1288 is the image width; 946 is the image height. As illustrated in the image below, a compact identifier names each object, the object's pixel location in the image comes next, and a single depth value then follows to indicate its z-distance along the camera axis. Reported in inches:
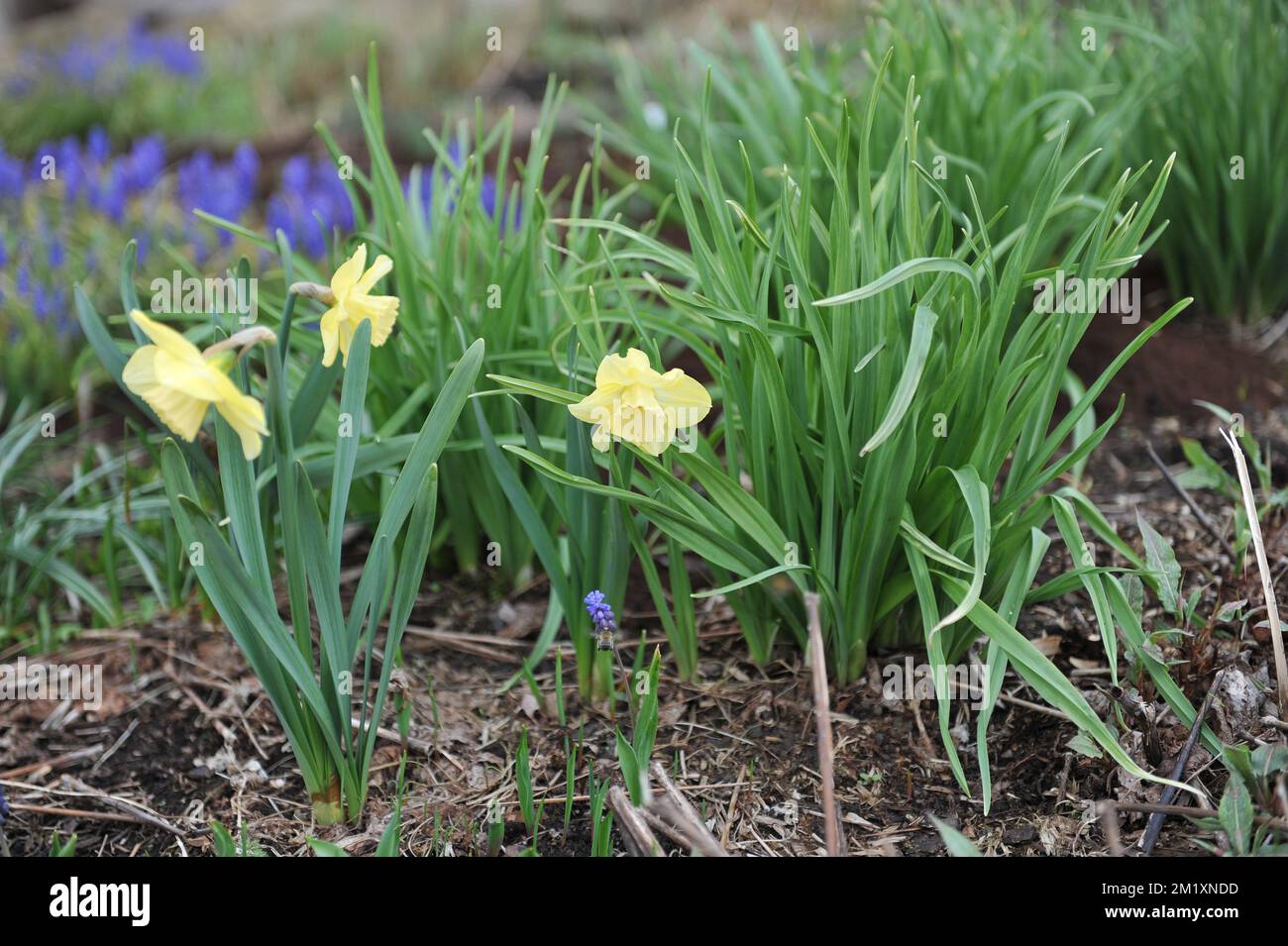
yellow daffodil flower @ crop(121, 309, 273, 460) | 51.8
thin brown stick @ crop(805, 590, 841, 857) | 51.2
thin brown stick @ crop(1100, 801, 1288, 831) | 58.7
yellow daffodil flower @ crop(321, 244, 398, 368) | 61.1
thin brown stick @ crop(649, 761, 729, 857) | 55.2
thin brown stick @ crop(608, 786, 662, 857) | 63.6
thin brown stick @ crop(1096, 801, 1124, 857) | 51.7
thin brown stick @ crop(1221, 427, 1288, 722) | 64.9
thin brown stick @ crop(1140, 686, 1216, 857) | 62.6
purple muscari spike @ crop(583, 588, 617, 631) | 66.9
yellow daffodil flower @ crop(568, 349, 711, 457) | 61.8
